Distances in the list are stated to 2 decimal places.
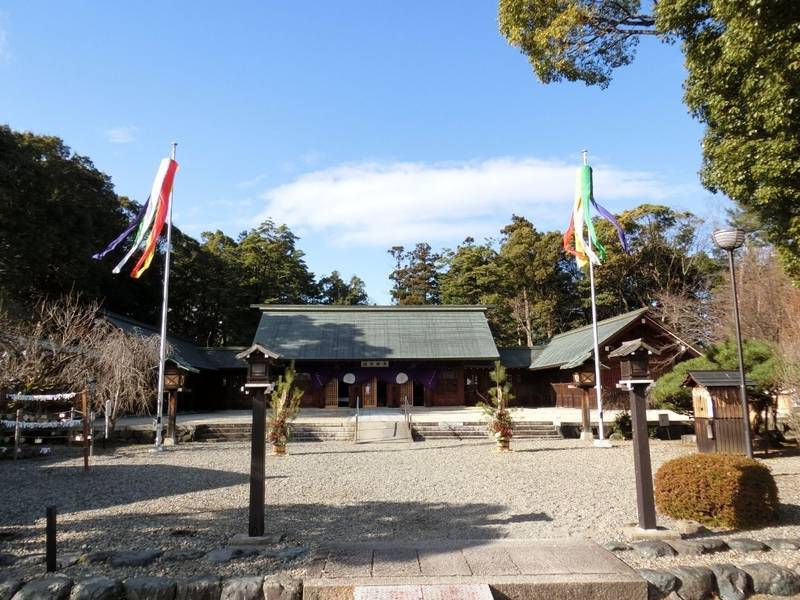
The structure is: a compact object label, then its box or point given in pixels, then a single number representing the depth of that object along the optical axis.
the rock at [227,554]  4.95
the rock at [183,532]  5.95
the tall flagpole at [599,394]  14.28
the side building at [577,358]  22.45
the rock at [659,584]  4.34
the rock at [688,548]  5.07
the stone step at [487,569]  4.23
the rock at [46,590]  4.09
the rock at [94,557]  4.89
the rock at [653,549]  5.02
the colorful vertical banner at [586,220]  14.90
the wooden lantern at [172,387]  15.02
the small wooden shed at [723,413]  11.55
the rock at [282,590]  4.16
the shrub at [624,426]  16.14
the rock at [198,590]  4.17
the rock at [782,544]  5.17
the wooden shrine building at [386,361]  25.86
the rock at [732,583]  4.37
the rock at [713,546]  5.12
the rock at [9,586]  4.11
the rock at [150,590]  4.16
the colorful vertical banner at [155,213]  14.34
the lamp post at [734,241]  10.16
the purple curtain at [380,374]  26.12
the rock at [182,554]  4.94
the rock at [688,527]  5.80
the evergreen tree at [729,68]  6.91
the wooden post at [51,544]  4.68
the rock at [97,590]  4.11
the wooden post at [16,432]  11.91
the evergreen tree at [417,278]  45.60
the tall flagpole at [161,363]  14.09
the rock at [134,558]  4.80
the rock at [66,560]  4.82
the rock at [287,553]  5.05
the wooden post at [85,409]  11.04
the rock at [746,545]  5.15
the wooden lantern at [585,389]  15.48
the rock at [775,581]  4.42
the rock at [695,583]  4.36
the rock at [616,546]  5.16
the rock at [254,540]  5.40
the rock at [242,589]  4.16
